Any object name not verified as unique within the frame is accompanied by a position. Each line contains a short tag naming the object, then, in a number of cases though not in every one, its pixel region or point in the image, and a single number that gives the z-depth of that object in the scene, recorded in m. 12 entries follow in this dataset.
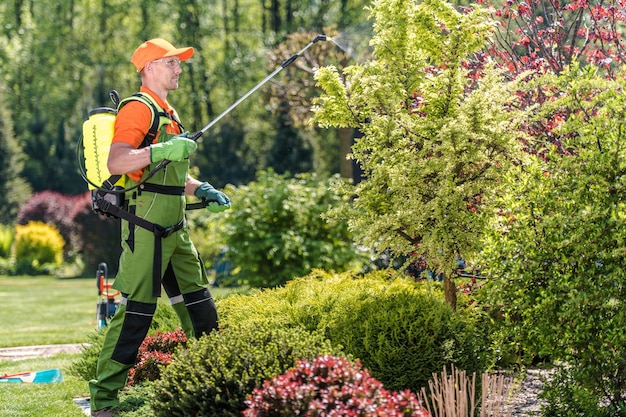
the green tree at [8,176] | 61.76
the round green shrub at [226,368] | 8.19
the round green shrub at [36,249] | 51.52
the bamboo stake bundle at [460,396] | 9.11
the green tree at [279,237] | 21.95
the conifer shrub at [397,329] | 10.38
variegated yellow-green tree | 11.30
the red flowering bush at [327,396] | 7.12
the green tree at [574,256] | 9.20
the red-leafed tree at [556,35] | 13.70
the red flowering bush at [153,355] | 12.00
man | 10.36
